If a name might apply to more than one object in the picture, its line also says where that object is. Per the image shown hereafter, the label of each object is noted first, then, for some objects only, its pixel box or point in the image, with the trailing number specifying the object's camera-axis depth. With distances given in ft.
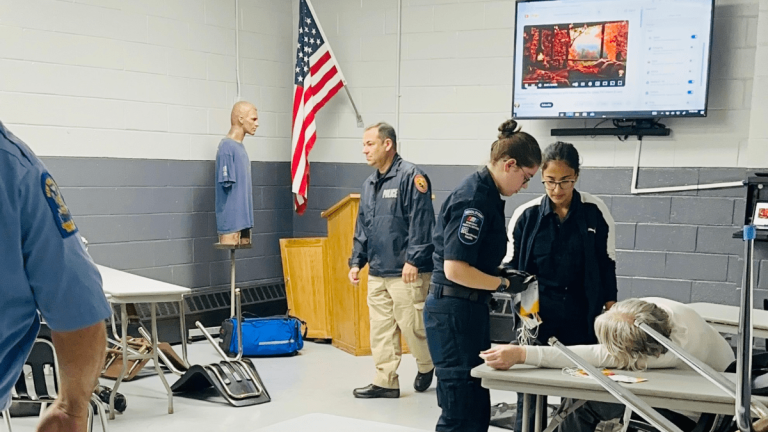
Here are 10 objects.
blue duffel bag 19.40
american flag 22.72
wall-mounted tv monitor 18.28
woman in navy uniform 9.84
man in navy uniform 15.89
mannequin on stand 20.72
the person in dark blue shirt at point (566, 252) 10.92
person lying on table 8.88
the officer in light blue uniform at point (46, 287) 4.17
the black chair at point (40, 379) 11.14
